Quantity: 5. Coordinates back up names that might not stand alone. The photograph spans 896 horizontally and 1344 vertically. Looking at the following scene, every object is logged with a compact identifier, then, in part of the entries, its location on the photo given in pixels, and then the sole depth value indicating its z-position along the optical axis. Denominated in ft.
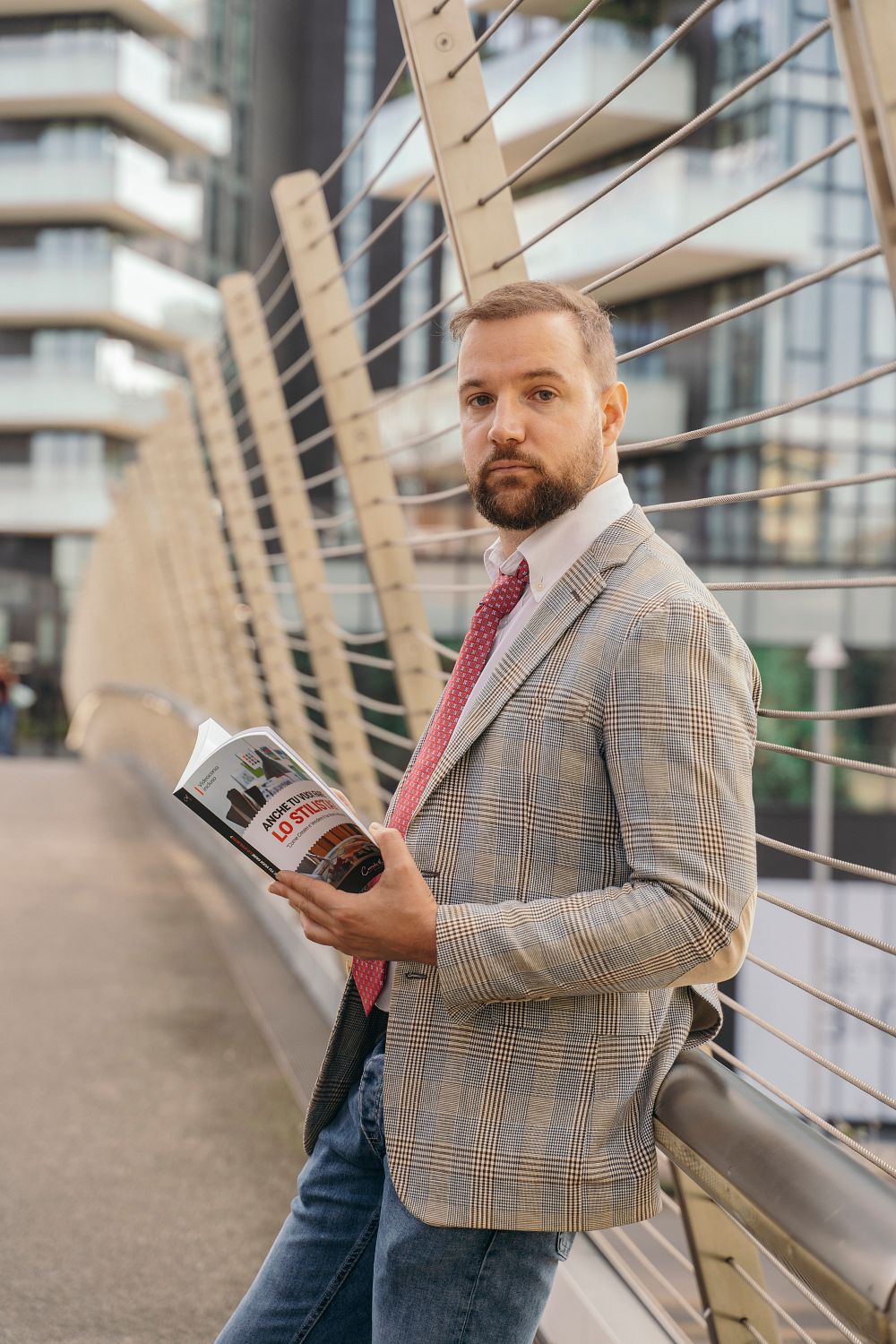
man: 4.61
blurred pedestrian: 75.46
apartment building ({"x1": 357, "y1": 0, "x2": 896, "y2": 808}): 69.21
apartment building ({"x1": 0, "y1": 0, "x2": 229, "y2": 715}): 121.80
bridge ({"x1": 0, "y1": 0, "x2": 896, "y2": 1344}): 4.51
